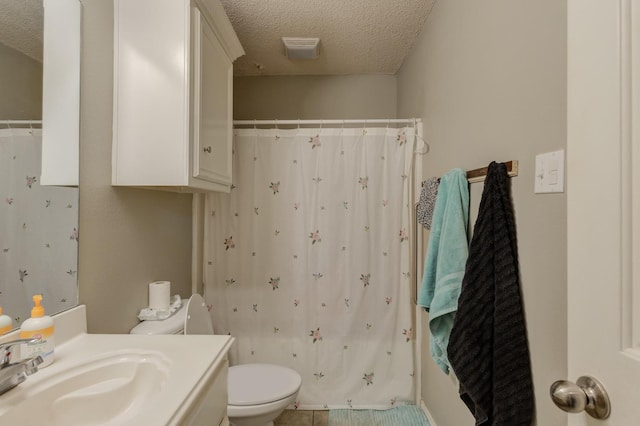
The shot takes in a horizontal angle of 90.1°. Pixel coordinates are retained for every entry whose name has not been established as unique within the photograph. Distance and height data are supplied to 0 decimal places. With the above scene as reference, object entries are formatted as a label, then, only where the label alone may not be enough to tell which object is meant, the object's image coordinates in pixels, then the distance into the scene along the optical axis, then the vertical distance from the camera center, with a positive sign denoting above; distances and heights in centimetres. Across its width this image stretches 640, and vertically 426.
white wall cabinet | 127 +48
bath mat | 186 -122
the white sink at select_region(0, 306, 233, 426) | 71 -43
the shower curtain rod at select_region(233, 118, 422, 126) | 197 +58
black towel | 94 -34
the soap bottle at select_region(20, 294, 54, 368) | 84 -33
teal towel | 121 -18
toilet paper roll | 151 -39
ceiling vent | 208 +112
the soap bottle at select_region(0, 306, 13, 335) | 83 -30
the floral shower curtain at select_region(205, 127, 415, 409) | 200 -30
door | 44 +2
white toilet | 143 -85
